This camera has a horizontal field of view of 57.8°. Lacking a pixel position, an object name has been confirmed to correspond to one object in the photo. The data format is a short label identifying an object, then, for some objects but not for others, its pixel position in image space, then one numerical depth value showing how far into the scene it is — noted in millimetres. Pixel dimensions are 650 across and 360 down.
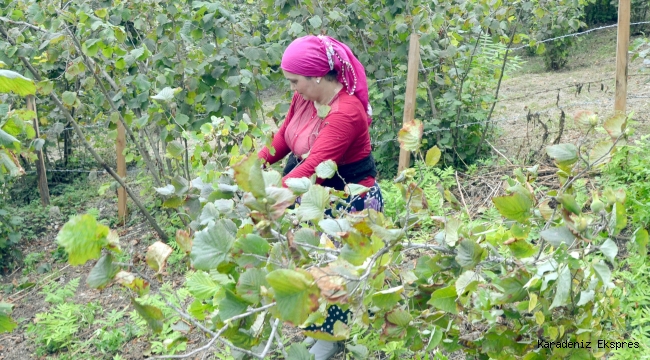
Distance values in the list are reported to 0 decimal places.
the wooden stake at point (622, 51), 4090
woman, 2832
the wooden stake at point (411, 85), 4762
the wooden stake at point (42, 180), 6285
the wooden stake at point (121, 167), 5355
